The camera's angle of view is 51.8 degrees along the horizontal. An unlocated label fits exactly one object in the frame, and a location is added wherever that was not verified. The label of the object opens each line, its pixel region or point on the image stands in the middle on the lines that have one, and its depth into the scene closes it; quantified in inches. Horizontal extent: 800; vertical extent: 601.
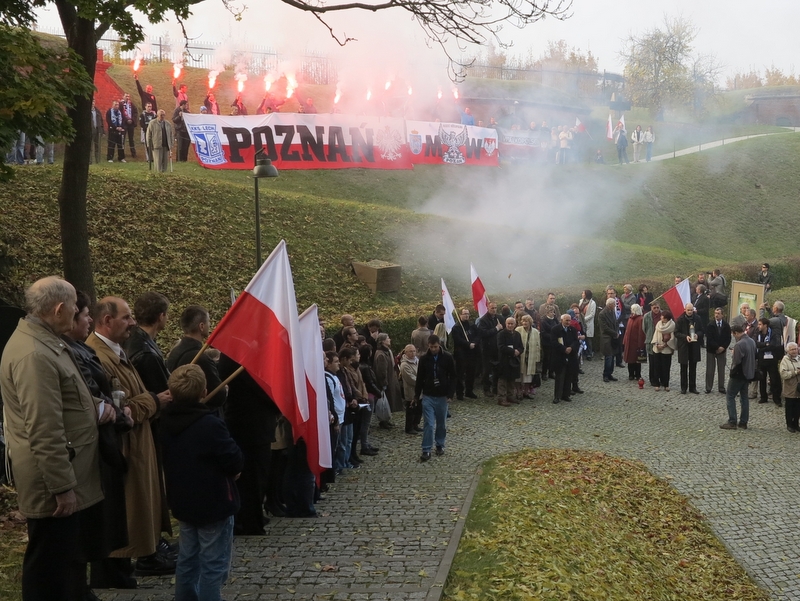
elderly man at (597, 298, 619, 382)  746.2
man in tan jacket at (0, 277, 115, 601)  190.1
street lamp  555.2
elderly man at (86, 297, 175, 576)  235.9
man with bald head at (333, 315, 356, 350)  505.8
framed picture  856.9
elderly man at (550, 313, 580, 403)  651.5
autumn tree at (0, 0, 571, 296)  422.8
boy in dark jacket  215.9
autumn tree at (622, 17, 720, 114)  2935.5
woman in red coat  738.2
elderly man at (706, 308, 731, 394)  683.4
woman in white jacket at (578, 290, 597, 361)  833.5
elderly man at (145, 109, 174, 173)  965.2
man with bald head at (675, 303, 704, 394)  690.2
